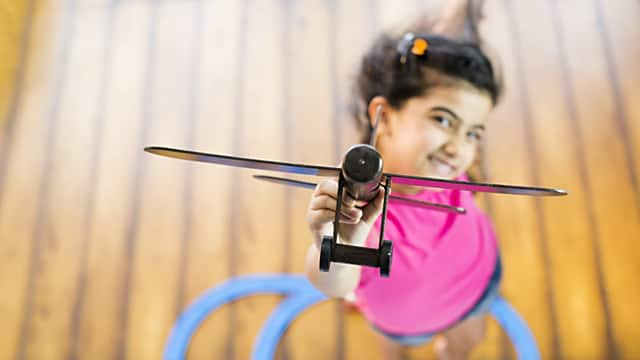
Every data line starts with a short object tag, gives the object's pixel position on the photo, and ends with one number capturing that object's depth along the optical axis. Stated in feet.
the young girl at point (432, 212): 4.43
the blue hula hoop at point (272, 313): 4.73
